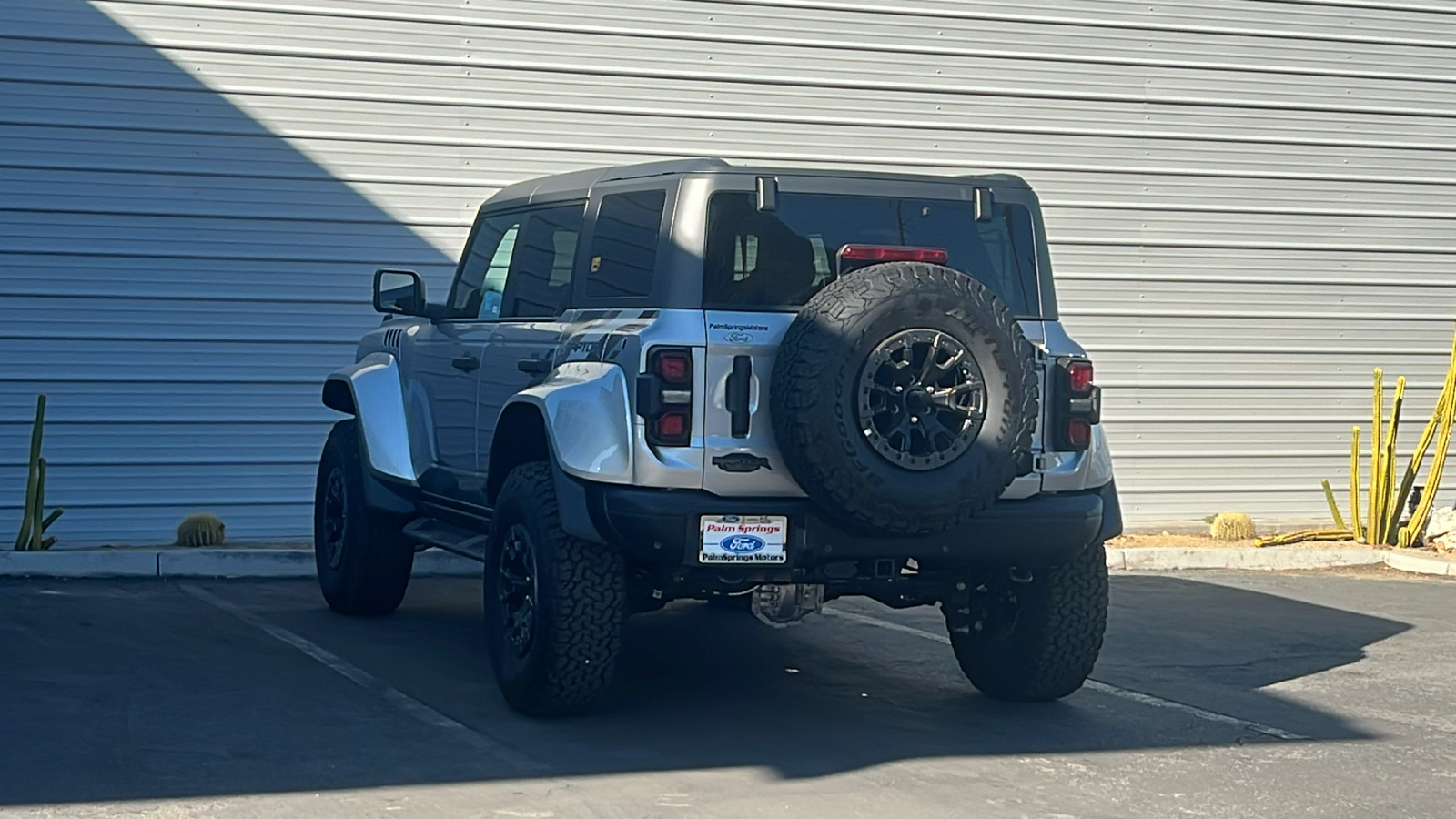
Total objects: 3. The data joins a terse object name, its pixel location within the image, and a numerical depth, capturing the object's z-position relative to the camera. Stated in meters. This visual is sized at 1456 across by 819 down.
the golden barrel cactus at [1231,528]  13.09
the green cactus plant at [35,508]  10.80
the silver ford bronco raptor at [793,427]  6.25
